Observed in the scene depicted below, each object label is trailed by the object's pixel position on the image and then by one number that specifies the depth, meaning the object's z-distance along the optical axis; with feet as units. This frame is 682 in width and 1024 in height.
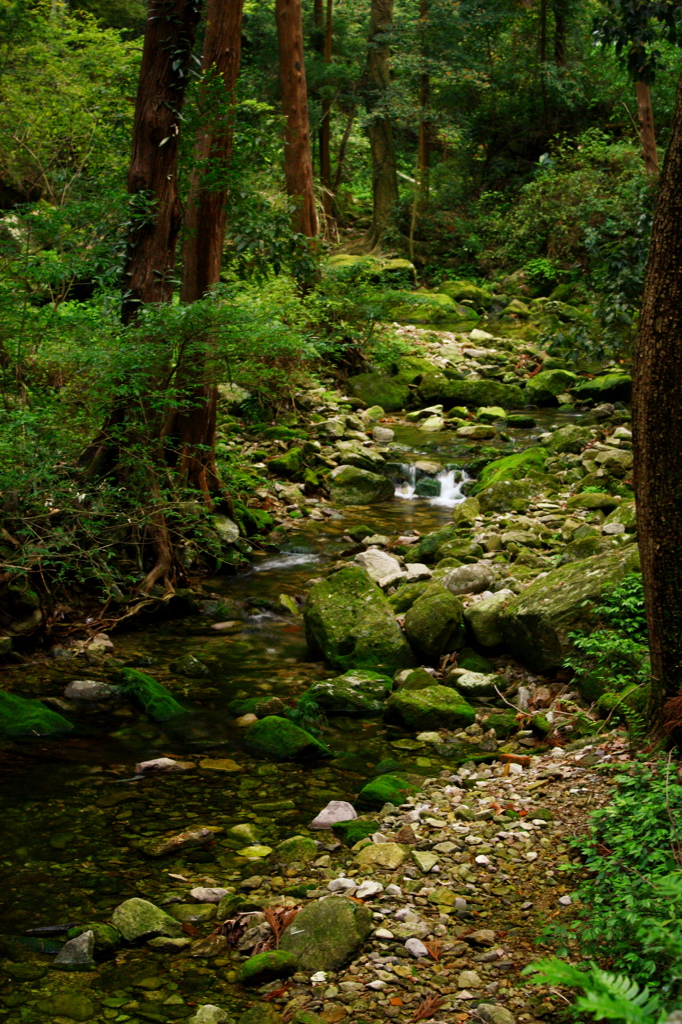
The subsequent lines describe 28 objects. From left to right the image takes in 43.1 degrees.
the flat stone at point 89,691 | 17.37
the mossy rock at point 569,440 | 33.71
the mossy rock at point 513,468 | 30.53
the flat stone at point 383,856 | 11.75
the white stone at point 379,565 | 23.93
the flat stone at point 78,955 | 9.75
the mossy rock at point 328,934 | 9.69
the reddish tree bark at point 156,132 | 21.97
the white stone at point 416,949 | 9.71
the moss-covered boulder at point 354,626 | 19.33
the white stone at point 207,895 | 11.21
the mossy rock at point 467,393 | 46.09
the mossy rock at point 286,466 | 33.83
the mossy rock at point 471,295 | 62.39
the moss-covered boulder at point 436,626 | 19.15
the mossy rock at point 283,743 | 15.61
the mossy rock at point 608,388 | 42.22
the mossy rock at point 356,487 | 33.32
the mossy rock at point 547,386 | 46.42
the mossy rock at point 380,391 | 45.14
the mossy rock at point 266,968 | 9.57
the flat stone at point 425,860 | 11.56
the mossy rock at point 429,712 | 16.65
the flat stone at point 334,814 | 13.14
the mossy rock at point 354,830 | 12.52
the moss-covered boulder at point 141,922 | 10.30
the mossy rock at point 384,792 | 13.73
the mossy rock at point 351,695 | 17.58
